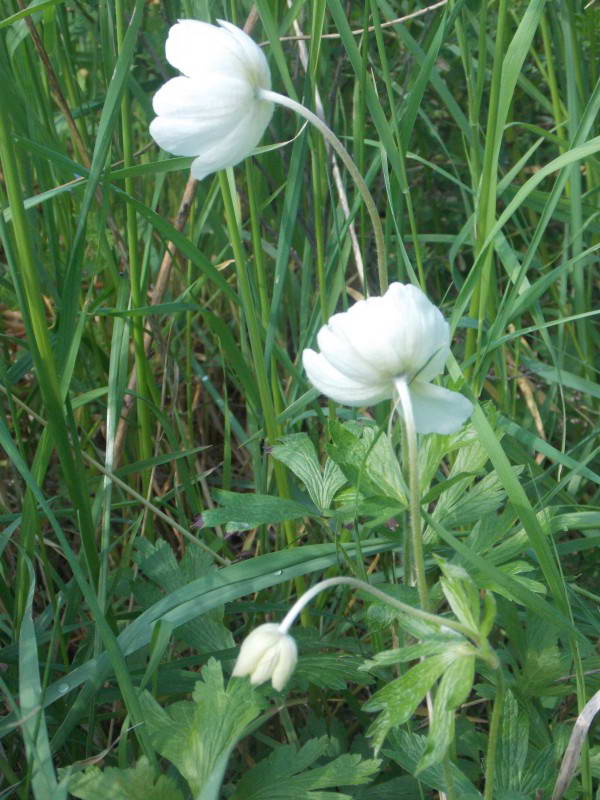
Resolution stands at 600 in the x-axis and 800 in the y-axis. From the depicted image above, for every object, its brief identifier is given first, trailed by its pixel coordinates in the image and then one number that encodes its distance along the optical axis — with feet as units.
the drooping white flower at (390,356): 1.17
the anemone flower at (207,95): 1.27
